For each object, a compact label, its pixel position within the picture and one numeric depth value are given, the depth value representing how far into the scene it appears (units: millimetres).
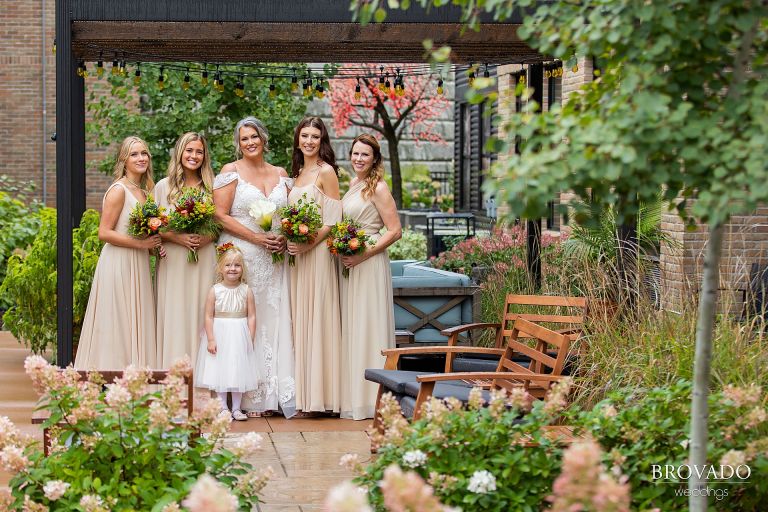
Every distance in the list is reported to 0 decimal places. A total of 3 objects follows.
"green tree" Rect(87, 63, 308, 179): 16172
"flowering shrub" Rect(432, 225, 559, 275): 11406
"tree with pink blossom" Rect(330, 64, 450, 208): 25453
